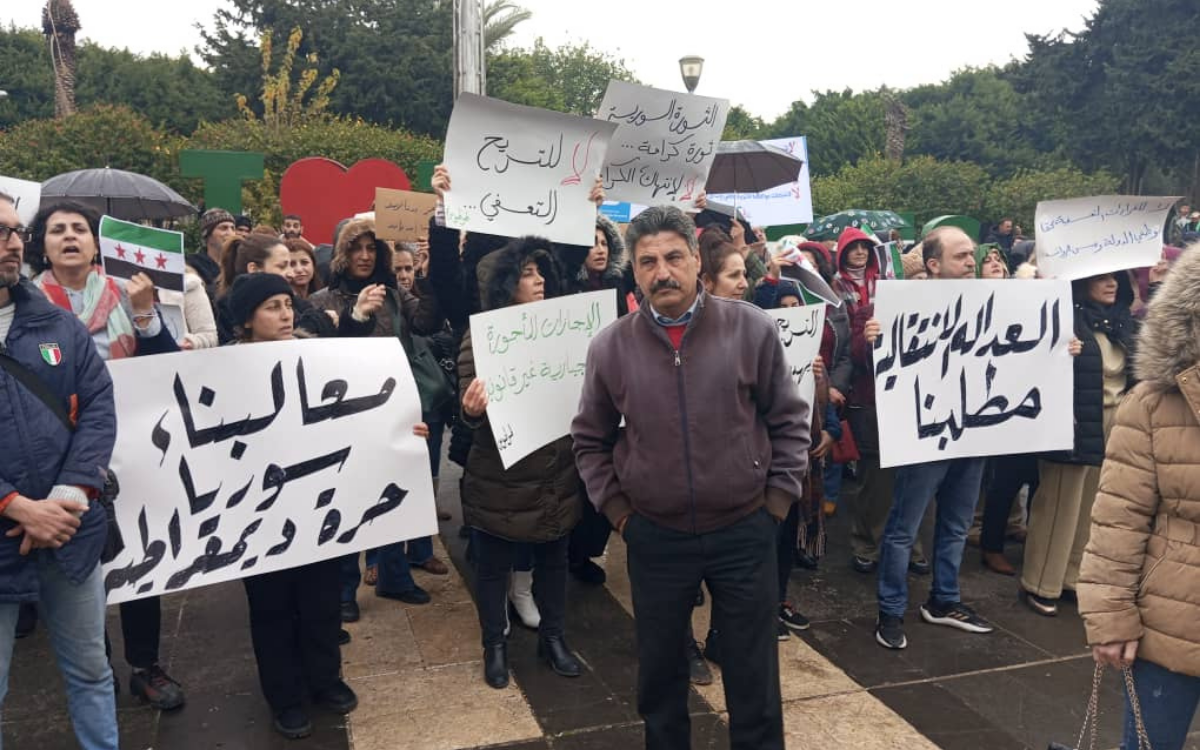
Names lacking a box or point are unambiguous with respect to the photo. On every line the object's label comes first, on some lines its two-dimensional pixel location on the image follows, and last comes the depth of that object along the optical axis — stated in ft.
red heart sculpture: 32.68
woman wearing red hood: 17.62
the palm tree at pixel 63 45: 88.17
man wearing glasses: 8.60
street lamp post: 45.83
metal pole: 36.14
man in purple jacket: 9.00
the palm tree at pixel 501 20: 110.63
